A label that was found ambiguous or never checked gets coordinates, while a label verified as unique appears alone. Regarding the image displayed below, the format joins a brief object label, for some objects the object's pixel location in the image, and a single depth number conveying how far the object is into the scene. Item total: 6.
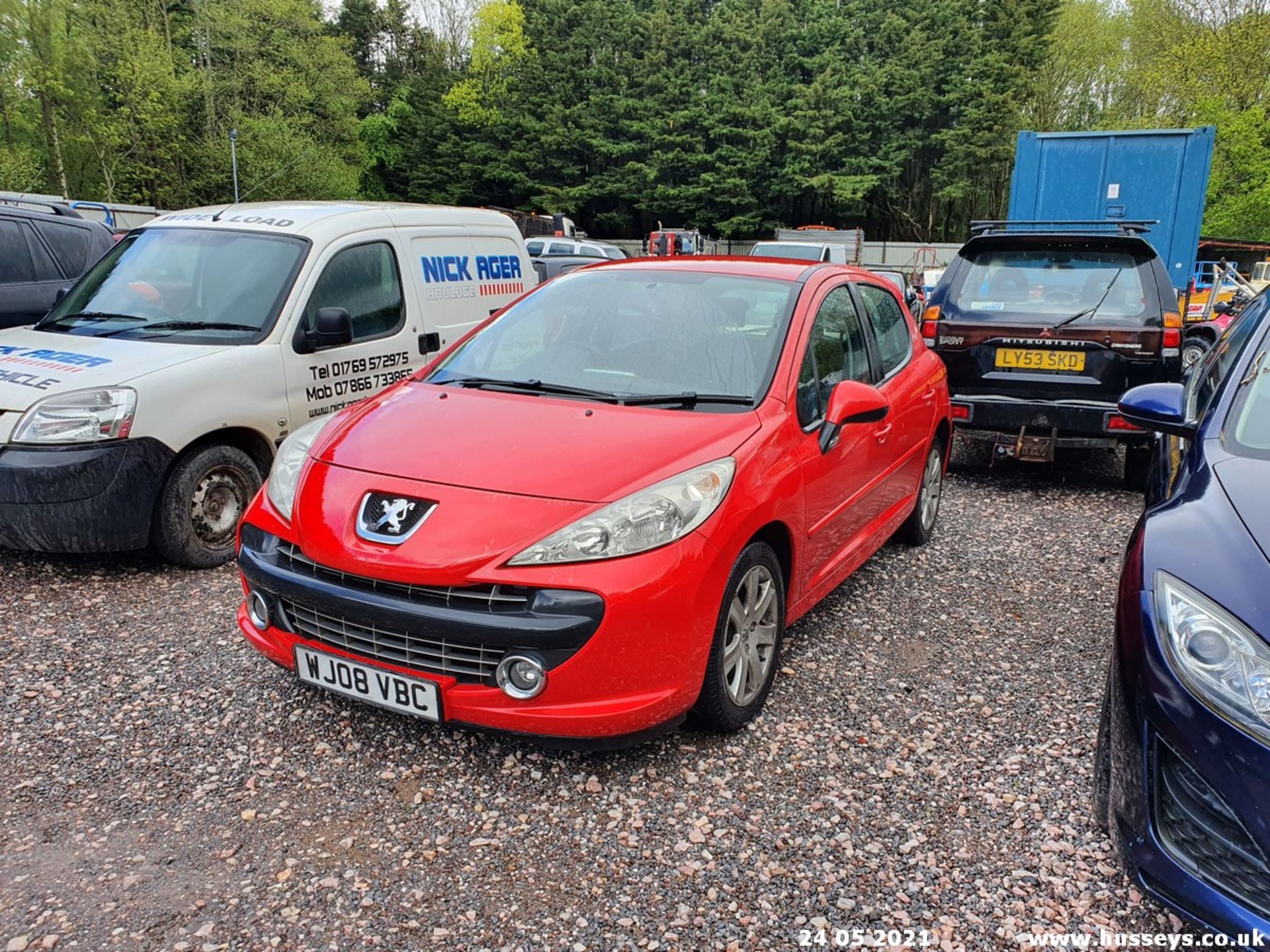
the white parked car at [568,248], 23.32
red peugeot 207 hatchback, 2.60
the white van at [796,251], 18.27
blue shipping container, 10.70
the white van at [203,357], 4.13
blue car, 1.90
